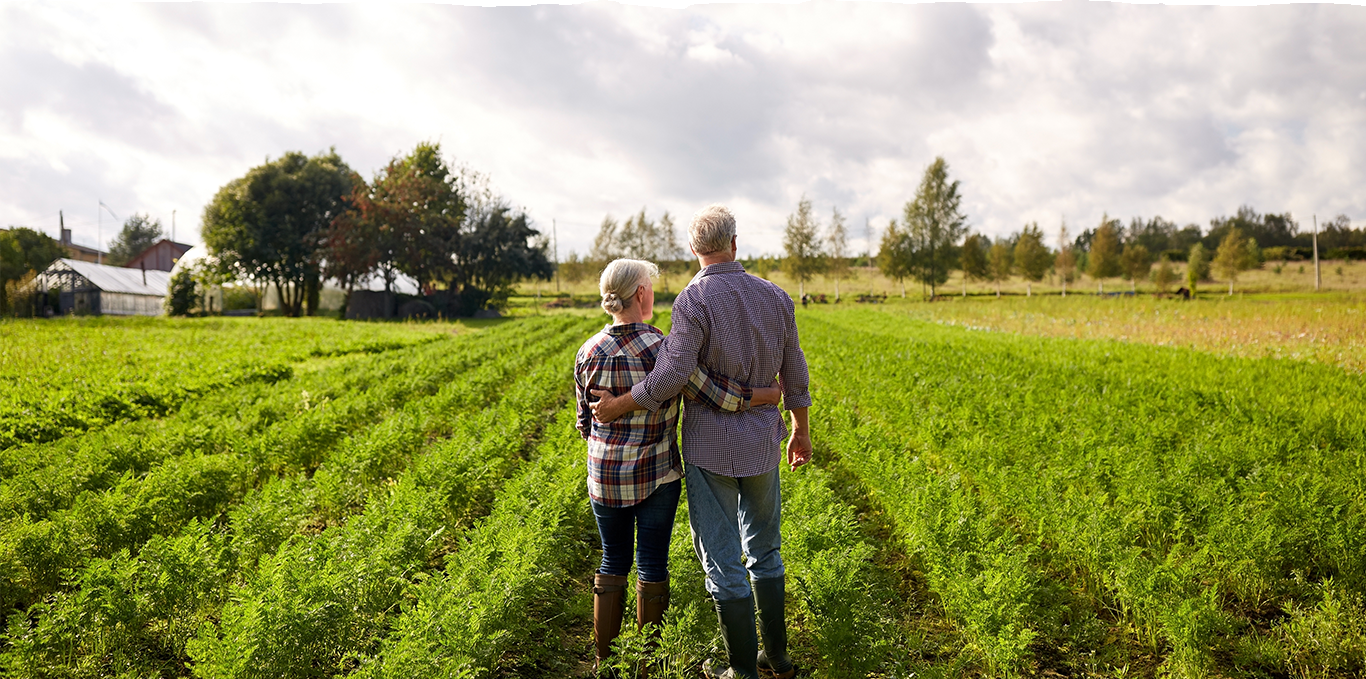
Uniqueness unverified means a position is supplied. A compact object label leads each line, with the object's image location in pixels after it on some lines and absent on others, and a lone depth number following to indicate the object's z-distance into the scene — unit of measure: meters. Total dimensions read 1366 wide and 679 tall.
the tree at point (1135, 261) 47.44
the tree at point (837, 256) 44.69
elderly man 2.77
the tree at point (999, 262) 48.56
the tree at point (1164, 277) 42.50
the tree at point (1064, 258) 49.22
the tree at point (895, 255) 46.72
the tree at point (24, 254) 34.59
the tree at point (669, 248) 54.50
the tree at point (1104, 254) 46.25
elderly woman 2.85
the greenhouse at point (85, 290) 33.75
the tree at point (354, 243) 31.81
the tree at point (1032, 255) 45.95
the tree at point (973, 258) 46.53
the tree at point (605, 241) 55.92
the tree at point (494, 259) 34.47
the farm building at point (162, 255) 64.94
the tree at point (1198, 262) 45.06
